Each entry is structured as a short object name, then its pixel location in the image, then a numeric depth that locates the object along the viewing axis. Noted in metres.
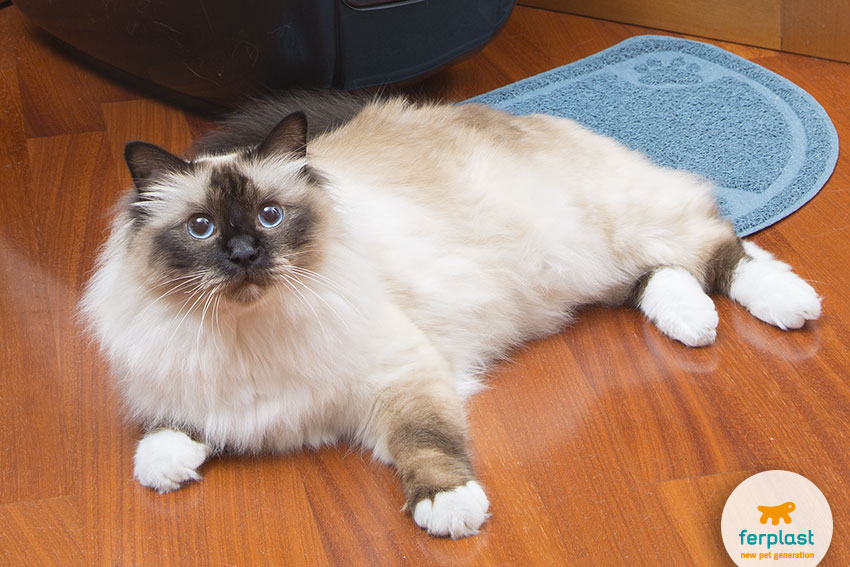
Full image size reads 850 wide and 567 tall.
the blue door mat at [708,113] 2.33
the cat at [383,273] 1.46
